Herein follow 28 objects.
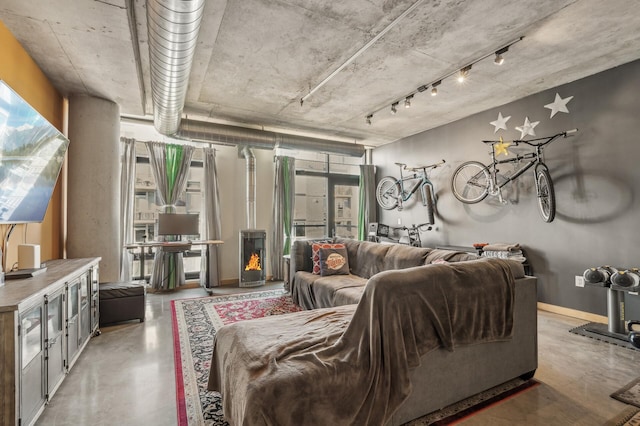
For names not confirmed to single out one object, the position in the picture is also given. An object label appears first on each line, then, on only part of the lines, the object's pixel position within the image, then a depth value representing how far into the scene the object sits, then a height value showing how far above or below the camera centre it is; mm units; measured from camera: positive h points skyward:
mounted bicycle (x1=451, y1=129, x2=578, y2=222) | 4023 +607
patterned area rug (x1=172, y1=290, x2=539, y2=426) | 1910 -1228
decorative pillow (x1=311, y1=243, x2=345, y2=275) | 4258 -468
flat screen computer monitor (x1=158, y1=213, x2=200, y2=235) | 4848 -39
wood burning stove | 5516 -675
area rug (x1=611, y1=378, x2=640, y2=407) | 2053 -1268
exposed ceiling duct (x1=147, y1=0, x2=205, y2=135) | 1943 +1385
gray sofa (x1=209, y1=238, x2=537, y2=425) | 1396 -727
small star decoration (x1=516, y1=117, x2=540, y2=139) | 4344 +1300
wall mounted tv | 2008 +503
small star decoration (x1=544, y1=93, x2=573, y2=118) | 3998 +1504
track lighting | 3137 +1756
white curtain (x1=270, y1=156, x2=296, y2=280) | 6199 +189
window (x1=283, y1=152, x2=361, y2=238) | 6867 +565
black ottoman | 3465 -938
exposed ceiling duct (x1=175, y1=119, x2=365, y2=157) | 4919 +1505
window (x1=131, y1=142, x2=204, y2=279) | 5305 +267
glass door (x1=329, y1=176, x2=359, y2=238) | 7191 +322
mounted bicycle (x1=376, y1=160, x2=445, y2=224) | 5809 +618
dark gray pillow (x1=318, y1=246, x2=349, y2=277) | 4121 -588
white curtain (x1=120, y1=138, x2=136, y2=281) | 4957 +469
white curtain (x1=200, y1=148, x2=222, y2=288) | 5555 +242
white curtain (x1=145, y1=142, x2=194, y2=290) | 5176 +636
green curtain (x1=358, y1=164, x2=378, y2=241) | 7305 +480
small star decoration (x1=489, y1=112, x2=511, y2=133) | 4684 +1488
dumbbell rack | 3168 -1029
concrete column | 3662 +494
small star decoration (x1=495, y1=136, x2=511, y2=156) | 4539 +1061
